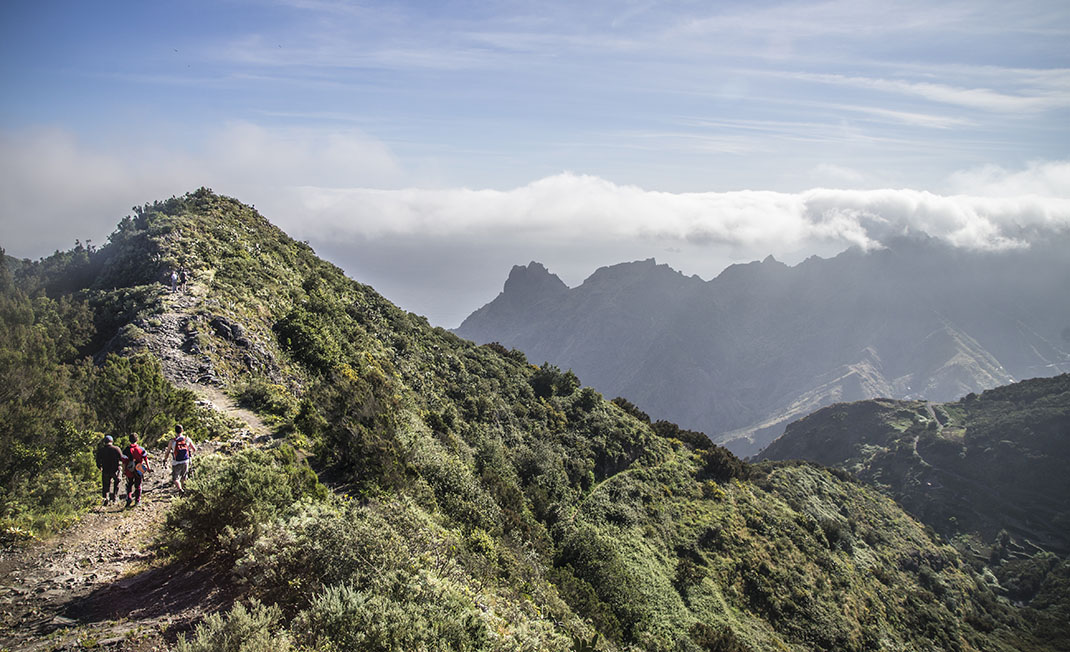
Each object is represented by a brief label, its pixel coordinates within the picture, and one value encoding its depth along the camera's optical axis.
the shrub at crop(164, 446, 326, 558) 9.95
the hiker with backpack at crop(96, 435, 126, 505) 12.36
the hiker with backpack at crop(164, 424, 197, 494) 13.26
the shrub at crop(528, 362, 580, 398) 46.82
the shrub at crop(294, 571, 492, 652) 7.32
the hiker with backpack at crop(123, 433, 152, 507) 12.77
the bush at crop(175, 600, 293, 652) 6.20
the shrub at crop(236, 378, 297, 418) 19.70
